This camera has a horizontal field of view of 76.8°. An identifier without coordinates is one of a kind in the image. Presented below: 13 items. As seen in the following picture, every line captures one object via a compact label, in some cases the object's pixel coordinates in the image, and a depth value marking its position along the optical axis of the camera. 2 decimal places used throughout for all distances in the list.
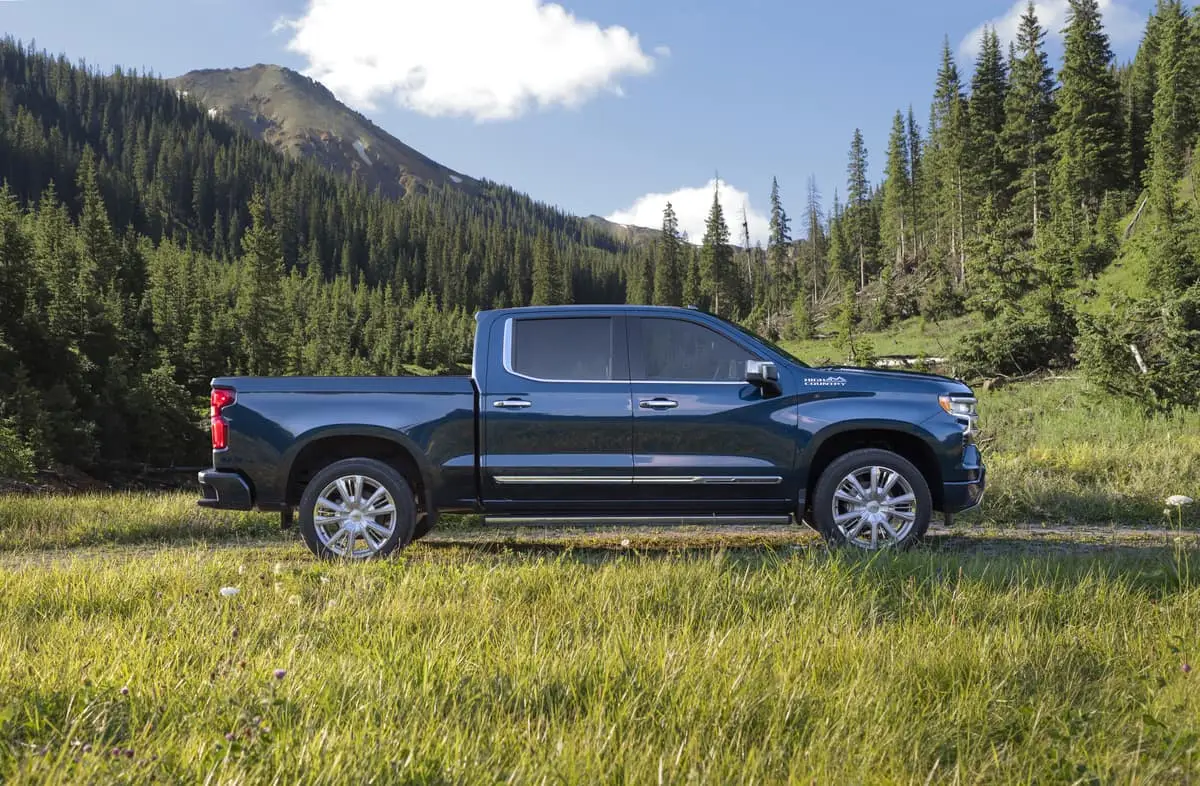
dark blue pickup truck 5.73
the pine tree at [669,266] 93.94
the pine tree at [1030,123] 58.25
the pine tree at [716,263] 85.69
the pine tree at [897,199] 77.44
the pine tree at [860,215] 84.44
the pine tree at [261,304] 58.53
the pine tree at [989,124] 61.94
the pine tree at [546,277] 116.88
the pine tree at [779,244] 99.06
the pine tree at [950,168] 62.19
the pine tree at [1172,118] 44.34
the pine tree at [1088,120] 53.06
